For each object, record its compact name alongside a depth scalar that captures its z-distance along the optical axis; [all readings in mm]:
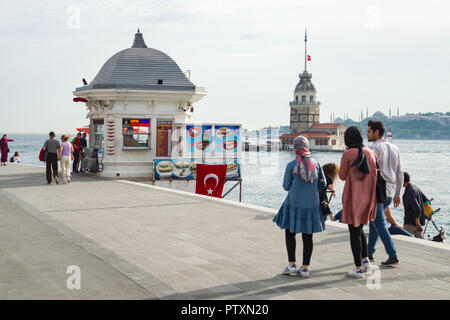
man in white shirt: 7062
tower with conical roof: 187750
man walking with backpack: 17406
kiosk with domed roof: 19766
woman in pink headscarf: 6426
